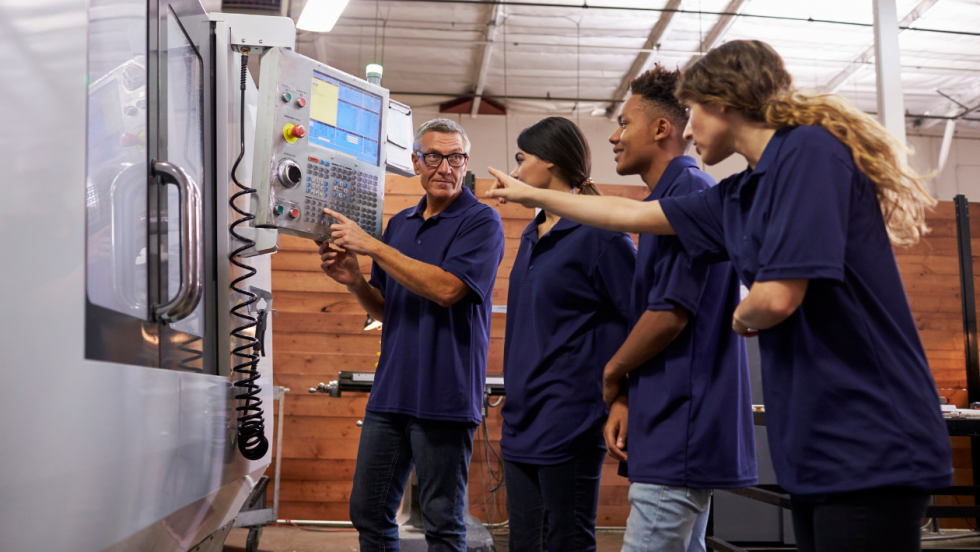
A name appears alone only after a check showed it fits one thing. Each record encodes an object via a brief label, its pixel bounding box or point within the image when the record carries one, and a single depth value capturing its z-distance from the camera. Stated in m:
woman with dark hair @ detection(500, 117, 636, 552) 1.65
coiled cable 1.89
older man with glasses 1.91
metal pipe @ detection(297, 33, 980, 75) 6.69
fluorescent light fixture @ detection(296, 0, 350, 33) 3.51
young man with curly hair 1.36
